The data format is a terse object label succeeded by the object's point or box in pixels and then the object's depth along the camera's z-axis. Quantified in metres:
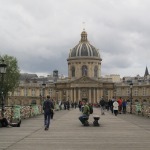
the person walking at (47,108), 14.75
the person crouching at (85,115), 16.35
